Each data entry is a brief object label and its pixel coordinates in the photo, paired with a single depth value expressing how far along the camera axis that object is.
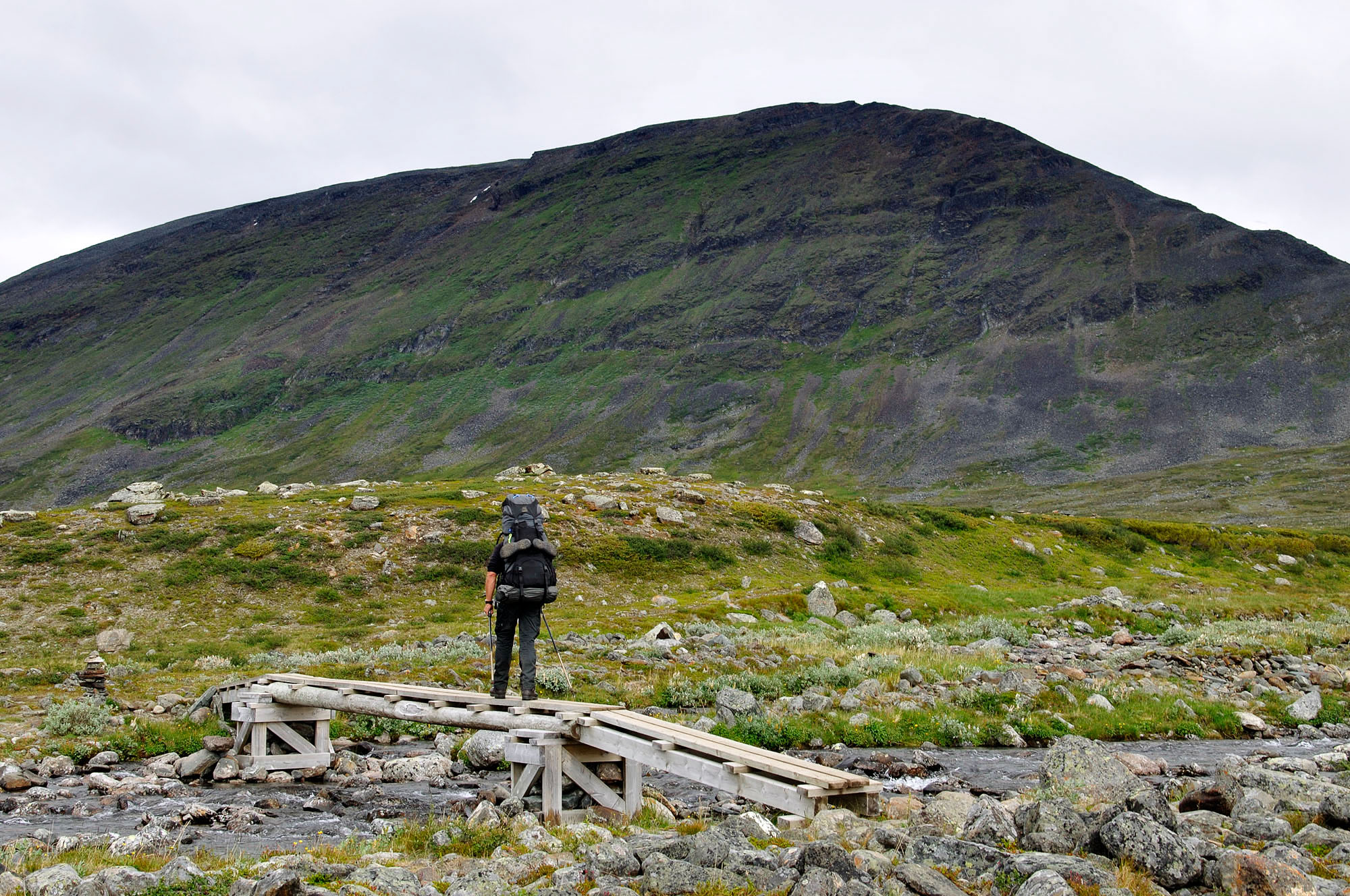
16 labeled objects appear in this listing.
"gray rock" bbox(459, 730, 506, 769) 15.02
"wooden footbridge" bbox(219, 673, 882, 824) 8.81
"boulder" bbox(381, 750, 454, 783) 14.27
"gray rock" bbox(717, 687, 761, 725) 16.81
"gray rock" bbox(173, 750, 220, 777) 14.63
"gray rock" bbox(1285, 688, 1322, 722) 18.36
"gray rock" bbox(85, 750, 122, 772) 14.59
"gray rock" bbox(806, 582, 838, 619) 32.28
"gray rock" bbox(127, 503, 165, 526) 37.50
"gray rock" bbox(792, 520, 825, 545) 44.28
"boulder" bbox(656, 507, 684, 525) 43.06
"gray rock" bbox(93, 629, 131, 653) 26.39
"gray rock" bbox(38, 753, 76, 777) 14.00
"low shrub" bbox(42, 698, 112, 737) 15.73
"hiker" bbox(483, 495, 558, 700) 12.98
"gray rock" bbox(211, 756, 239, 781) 14.58
